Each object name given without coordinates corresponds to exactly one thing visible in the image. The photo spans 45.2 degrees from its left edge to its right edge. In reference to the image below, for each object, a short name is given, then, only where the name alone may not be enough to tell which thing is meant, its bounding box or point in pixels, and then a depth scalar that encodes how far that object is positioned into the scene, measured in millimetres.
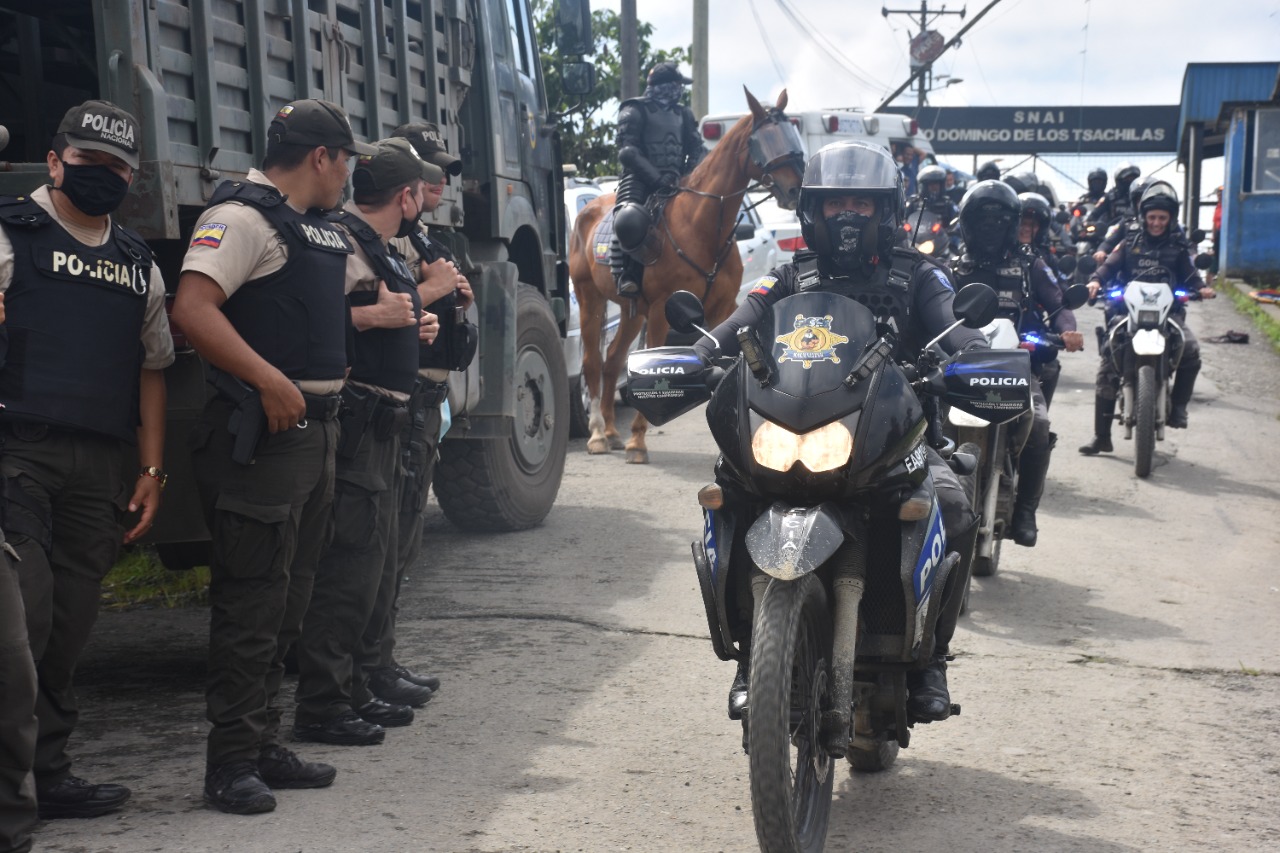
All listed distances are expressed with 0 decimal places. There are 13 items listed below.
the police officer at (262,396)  4176
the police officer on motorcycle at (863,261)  4684
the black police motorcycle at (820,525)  3602
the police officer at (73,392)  3996
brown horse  10414
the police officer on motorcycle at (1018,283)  7633
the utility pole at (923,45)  43953
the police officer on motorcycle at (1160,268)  10664
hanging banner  52688
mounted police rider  10883
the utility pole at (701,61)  25062
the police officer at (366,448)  4828
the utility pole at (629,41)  20578
